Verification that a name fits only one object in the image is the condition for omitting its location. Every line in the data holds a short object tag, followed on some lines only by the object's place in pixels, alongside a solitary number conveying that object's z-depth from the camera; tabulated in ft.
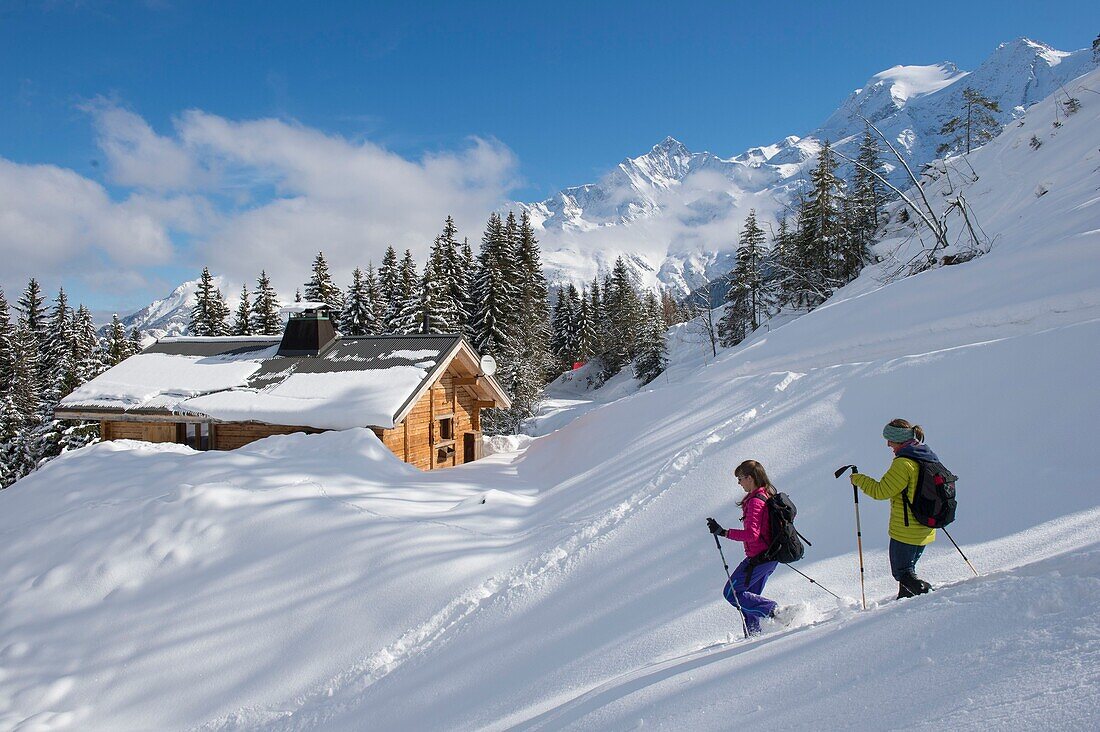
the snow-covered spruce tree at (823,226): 105.81
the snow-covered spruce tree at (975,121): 130.82
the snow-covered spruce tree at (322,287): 125.80
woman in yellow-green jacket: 14.01
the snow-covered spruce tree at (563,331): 214.07
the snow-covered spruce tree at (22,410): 97.81
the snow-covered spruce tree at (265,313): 131.54
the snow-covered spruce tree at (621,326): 165.58
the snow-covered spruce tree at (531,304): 118.32
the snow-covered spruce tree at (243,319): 132.46
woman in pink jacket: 14.96
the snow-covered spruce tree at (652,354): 138.41
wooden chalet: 44.14
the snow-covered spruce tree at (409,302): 101.86
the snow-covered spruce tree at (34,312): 132.03
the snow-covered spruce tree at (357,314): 119.34
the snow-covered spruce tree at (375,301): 122.19
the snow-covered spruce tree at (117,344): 134.00
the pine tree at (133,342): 141.11
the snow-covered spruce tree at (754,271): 126.41
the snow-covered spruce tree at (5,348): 122.31
